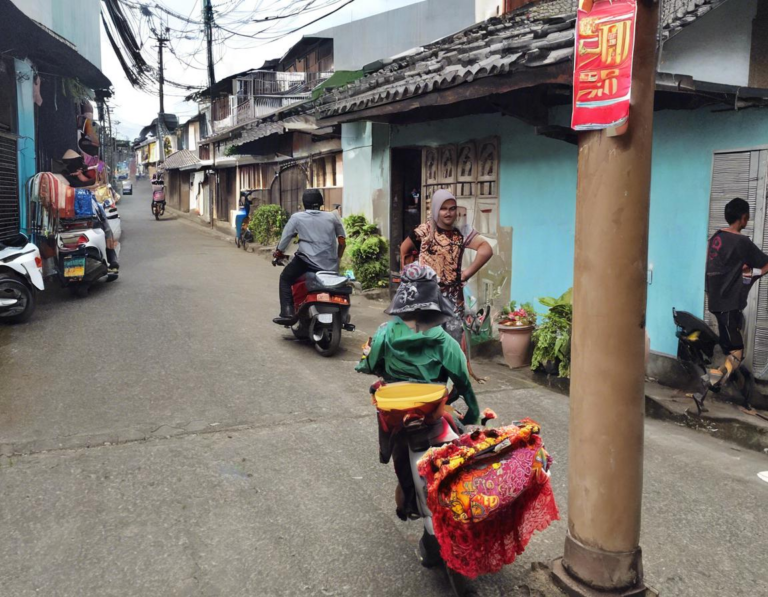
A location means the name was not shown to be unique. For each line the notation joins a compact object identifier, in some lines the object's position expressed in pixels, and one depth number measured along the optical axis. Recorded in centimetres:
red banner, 273
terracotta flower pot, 789
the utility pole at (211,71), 2284
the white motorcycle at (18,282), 855
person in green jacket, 349
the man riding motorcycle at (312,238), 811
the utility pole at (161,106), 3757
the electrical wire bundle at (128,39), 1405
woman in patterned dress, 585
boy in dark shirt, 596
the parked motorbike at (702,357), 622
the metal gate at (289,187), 1842
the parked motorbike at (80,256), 1019
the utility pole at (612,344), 287
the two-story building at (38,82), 1062
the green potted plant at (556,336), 716
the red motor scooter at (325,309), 783
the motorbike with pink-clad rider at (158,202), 3403
